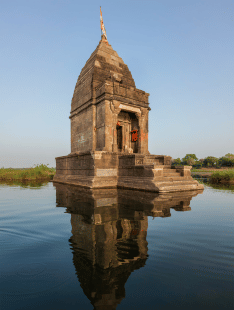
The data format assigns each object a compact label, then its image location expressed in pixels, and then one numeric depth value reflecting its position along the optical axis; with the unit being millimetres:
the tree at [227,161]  49594
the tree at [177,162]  67038
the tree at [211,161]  56525
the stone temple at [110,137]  8860
